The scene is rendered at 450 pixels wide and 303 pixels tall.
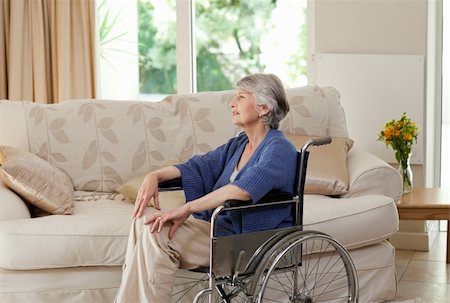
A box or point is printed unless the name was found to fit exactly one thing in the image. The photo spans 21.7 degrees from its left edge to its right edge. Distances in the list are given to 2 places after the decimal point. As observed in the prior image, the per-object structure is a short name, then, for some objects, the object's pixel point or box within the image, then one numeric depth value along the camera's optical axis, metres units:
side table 5.72
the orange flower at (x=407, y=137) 6.00
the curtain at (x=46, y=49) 7.17
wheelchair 3.80
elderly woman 3.91
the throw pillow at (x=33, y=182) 4.75
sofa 4.50
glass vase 6.08
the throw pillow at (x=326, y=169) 5.12
